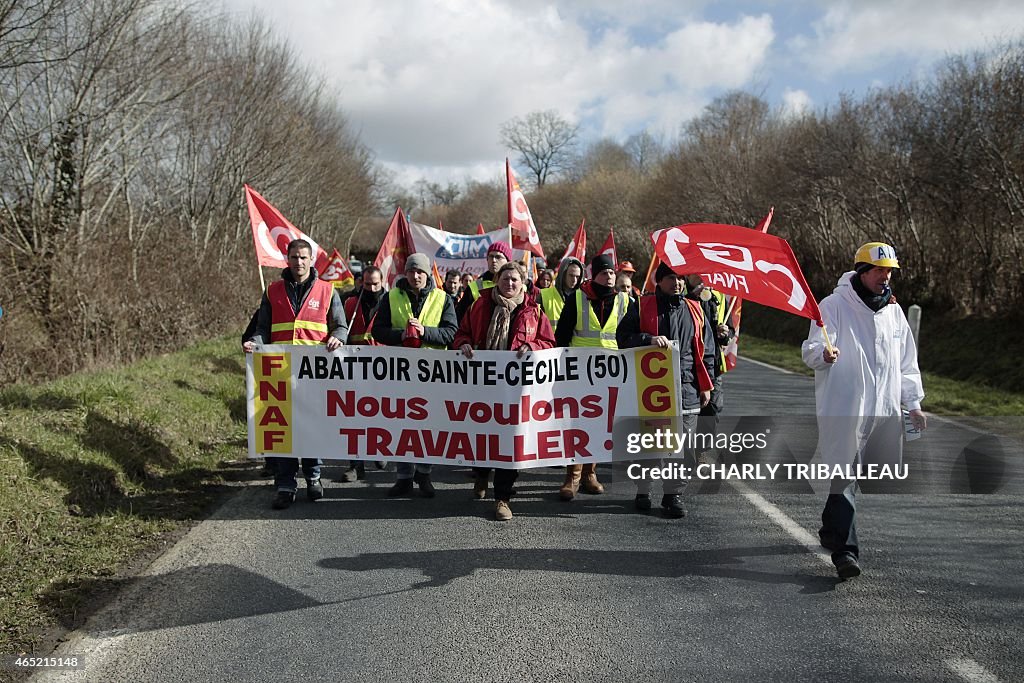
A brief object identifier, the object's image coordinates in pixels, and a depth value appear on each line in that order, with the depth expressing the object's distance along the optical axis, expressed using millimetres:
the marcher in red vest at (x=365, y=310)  7973
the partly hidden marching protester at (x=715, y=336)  8211
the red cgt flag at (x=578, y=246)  12641
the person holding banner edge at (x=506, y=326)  6340
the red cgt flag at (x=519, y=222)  9727
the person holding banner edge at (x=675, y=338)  6391
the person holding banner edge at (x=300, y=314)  6945
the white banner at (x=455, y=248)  11297
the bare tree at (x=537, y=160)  85250
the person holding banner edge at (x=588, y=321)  7016
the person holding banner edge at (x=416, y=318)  7109
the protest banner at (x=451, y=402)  6340
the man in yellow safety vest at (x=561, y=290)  8812
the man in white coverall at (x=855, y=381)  4902
